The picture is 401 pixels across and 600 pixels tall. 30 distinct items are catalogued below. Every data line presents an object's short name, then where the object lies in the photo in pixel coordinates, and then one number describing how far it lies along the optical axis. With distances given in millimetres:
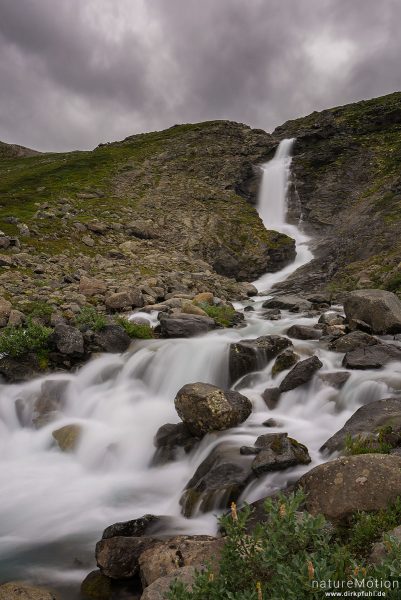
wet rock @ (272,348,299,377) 13492
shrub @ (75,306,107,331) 16234
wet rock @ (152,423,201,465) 10281
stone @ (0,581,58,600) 5949
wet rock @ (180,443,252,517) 7961
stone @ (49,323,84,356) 14766
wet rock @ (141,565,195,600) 4726
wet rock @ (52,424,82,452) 11462
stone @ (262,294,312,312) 23719
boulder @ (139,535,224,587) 5641
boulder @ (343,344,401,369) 12672
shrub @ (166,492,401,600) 3275
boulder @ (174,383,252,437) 10125
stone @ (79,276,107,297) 20672
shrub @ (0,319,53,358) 14148
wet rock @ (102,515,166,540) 7352
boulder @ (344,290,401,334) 16141
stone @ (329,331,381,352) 14281
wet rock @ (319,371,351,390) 12000
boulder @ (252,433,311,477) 8062
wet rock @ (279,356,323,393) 12312
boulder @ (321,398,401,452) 8172
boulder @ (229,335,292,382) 14016
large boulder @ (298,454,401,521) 5574
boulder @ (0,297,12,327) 15797
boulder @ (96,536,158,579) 6441
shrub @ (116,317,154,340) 16938
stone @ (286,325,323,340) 16547
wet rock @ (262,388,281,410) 11945
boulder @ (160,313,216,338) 17312
